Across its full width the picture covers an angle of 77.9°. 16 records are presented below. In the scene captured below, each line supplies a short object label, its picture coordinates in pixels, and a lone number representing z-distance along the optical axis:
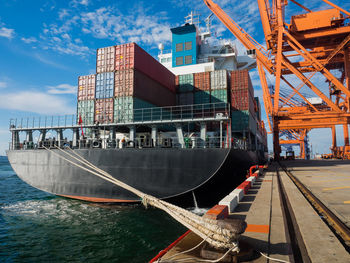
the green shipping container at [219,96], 21.38
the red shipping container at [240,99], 20.55
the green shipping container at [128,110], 16.59
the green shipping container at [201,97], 22.00
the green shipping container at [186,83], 23.03
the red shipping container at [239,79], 21.45
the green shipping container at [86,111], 18.31
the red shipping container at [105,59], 18.77
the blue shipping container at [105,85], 18.22
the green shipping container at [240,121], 19.77
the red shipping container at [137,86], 17.28
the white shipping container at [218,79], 21.82
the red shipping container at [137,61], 17.89
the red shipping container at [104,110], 17.64
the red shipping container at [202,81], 22.42
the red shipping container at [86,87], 18.97
